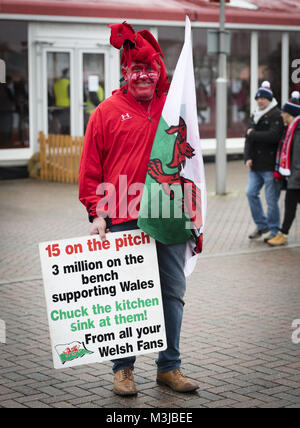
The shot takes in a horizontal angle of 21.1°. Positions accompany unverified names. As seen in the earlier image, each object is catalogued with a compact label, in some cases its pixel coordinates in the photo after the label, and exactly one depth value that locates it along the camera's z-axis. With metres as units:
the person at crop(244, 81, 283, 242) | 9.88
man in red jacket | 4.68
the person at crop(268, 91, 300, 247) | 9.62
